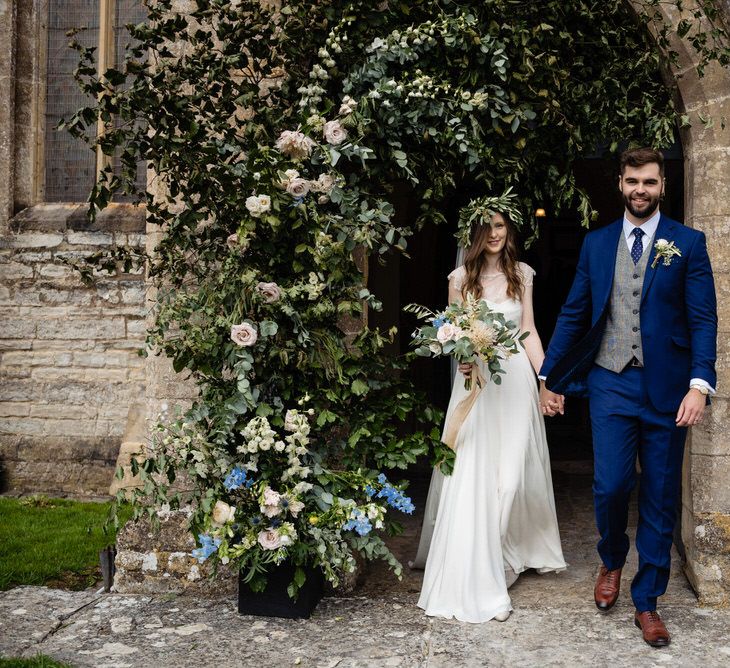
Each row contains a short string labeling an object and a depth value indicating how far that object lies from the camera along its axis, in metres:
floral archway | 3.81
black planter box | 4.03
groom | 3.67
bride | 4.09
